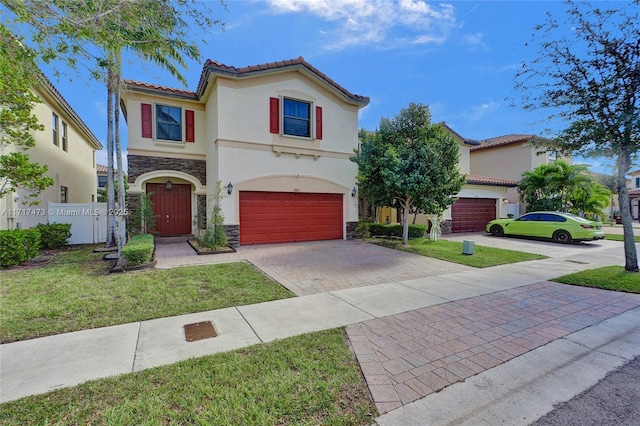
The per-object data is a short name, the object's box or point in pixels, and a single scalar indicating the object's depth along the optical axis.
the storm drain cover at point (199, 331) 3.92
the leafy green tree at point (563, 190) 17.27
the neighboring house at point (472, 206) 17.86
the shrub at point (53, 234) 10.59
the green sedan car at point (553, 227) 13.27
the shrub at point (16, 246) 7.61
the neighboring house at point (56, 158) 9.93
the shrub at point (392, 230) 14.18
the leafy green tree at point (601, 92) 7.21
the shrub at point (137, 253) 7.41
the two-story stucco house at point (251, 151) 11.55
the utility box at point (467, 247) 10.48
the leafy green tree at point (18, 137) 7.17
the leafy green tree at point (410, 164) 11.06
